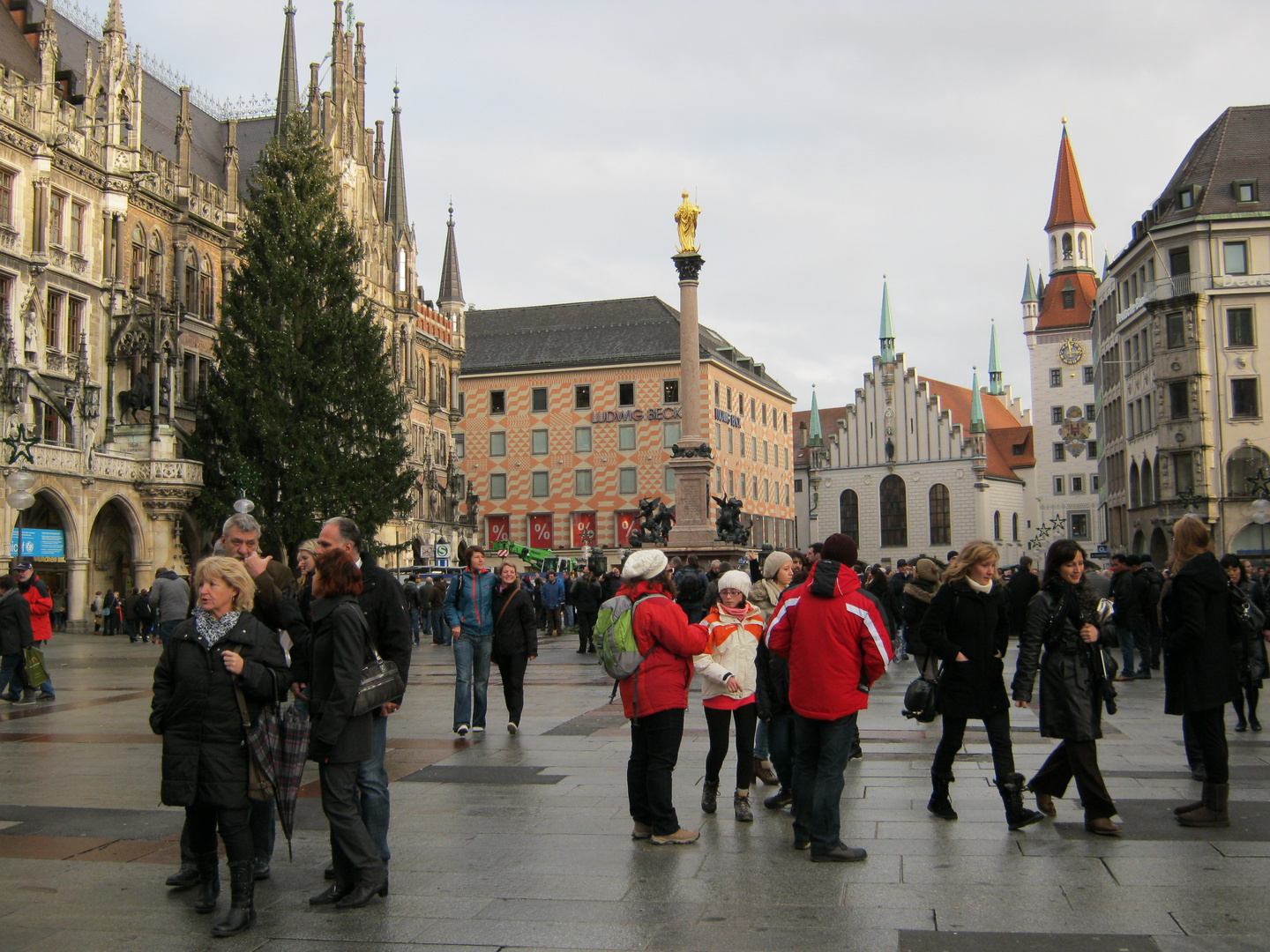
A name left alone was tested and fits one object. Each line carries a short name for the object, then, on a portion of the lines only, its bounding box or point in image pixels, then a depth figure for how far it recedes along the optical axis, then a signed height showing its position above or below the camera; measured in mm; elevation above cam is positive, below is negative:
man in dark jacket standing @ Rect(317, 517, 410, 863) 6531 -407
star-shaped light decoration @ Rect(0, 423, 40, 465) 26141 +2602
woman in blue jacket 12516 -689
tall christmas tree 34938 +5100
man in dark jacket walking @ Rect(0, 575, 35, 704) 15203 -786
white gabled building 94250 +5703
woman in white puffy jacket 8453 -842
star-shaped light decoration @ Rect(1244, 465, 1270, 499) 36531 +1953
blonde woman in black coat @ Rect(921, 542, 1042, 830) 8016 -644
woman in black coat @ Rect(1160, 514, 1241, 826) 7797 -671
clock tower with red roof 97750 +11295
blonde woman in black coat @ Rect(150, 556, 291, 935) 5805 -699
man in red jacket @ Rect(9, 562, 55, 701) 16703 -540
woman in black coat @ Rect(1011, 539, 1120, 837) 7652 -794
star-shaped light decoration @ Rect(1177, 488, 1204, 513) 46625 +1898
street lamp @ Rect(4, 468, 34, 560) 24047 +1471
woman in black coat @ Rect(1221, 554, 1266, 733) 11265 -1031
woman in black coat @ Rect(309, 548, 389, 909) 6137 -897
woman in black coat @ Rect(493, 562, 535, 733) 12672 -795
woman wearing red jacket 7543 -876
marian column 37188 +3150
